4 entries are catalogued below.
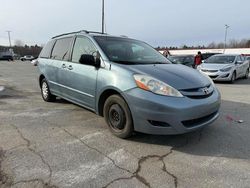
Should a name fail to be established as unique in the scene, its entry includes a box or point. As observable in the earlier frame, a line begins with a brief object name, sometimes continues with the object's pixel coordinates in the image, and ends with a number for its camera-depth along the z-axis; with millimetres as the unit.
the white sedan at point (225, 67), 8714
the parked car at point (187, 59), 13141
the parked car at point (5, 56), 37648
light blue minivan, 2629
